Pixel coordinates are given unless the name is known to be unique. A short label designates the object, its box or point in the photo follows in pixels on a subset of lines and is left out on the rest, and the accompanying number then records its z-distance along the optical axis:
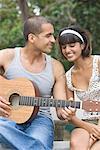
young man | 3.55
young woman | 3.51
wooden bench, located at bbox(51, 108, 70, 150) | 4.19
